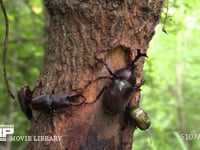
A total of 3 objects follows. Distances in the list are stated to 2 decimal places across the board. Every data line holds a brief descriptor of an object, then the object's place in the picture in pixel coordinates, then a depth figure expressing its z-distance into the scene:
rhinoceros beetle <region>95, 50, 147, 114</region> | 0.49
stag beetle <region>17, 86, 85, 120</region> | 0.48
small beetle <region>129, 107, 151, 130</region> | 0.50
